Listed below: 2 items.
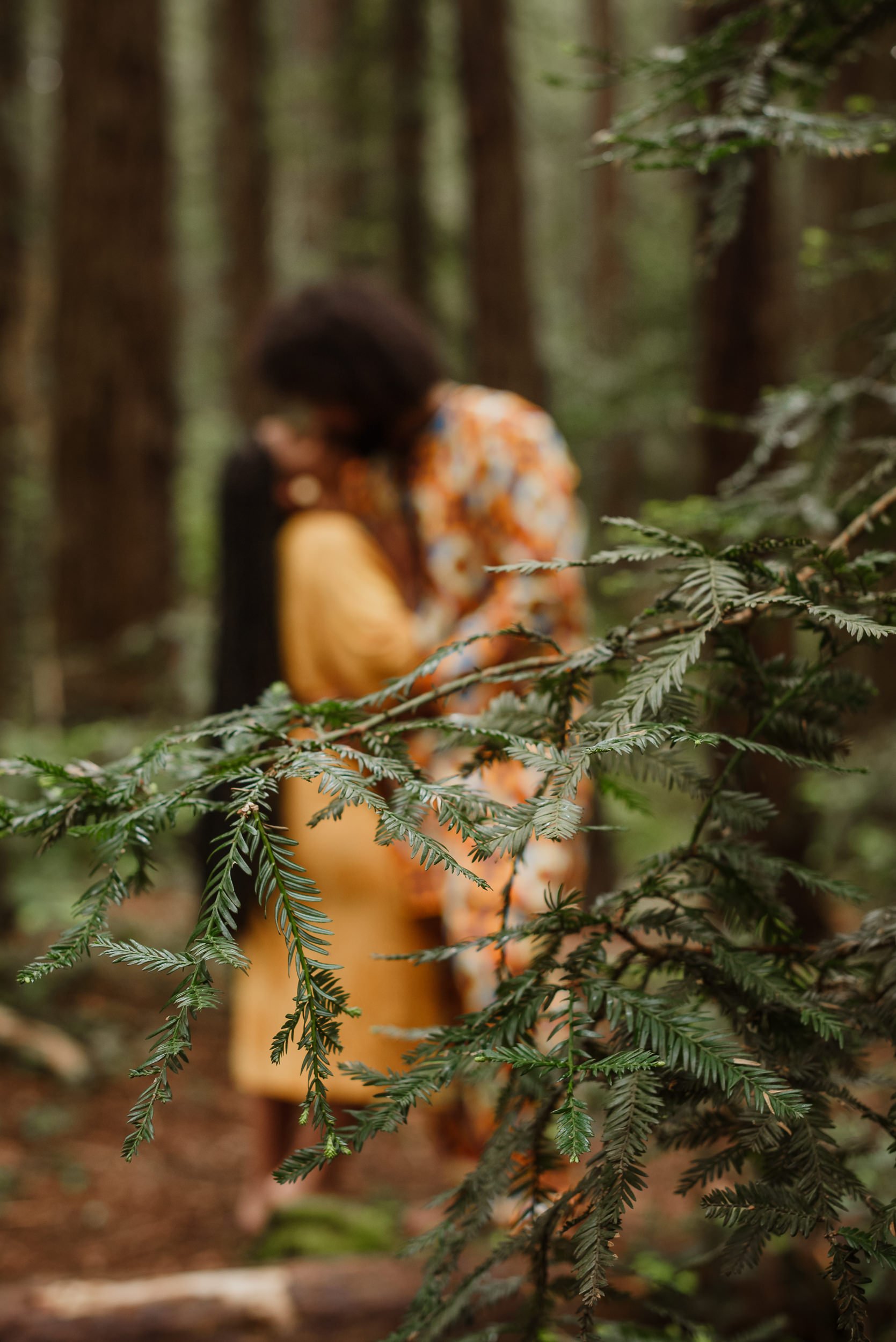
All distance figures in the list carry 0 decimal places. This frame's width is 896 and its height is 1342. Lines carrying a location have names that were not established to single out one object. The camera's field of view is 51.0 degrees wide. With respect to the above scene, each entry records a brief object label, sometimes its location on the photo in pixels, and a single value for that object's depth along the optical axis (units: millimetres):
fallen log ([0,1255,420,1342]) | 2301
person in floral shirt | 2502
